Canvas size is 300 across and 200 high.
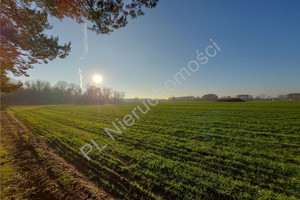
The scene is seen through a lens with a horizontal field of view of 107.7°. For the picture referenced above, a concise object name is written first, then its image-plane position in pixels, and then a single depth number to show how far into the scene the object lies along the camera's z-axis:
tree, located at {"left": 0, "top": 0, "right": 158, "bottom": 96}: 4.46
